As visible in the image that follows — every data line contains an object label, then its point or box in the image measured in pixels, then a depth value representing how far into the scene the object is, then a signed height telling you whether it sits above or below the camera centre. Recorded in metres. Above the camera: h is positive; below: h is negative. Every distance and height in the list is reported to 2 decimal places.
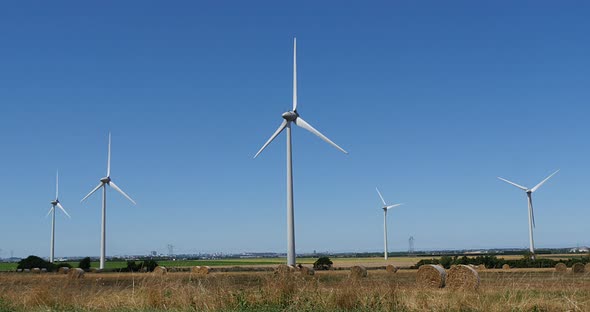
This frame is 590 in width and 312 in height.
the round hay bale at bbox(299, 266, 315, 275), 44.50 -1.51
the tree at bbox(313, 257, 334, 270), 67.69 -1.69
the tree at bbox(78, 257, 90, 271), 70.29 -1.24
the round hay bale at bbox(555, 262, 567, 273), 48.80 -1.92
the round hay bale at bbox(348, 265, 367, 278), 41.30 -1.46
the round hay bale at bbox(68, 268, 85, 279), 49.89 -1.62
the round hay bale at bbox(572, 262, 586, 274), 45.56 -1.77
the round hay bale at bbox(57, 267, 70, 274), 59.94 -1.67
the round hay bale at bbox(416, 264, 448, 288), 28.10 -1.33
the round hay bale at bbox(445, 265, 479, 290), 24.23 -1.26
